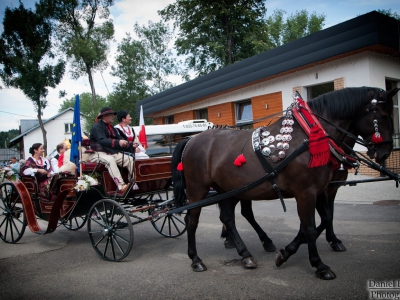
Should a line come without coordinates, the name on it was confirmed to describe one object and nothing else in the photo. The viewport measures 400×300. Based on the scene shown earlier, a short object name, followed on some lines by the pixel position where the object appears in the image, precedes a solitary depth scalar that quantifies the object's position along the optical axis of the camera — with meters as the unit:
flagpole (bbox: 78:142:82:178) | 5.48
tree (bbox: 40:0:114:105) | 26.42
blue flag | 5.52
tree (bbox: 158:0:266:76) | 26.64
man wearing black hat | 5.51
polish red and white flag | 6.72
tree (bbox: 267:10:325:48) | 43.59
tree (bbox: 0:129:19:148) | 98.11
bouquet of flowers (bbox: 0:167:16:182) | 6.78
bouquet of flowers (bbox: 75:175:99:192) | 5.35
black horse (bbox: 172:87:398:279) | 3.97
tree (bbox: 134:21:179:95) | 32.78
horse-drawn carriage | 5.33
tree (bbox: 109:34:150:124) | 32.03
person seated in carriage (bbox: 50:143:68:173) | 8.35
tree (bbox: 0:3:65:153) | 23.58
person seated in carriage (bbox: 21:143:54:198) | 6.92
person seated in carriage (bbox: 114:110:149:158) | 6.23
